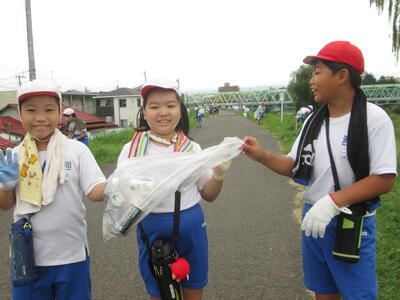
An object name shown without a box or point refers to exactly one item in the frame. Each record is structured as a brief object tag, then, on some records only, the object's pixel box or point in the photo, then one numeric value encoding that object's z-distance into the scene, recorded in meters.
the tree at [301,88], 21.69
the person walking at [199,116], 21.61
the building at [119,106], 38.50
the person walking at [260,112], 22.83
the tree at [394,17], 6.03
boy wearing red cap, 1.69
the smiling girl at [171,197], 1.86
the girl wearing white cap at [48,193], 1.72
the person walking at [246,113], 33.12
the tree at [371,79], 68.07
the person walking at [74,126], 7.34
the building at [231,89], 123.56
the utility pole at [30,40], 7.12
